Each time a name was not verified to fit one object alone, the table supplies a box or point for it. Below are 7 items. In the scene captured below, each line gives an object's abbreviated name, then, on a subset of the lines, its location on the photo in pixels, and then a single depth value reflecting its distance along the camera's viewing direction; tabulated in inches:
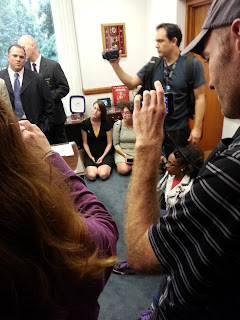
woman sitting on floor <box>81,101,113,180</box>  136.8
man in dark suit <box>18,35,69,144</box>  117.7
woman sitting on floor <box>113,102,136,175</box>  132.6
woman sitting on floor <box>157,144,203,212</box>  76.9
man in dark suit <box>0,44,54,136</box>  100.6
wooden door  116.1
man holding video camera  83.5
